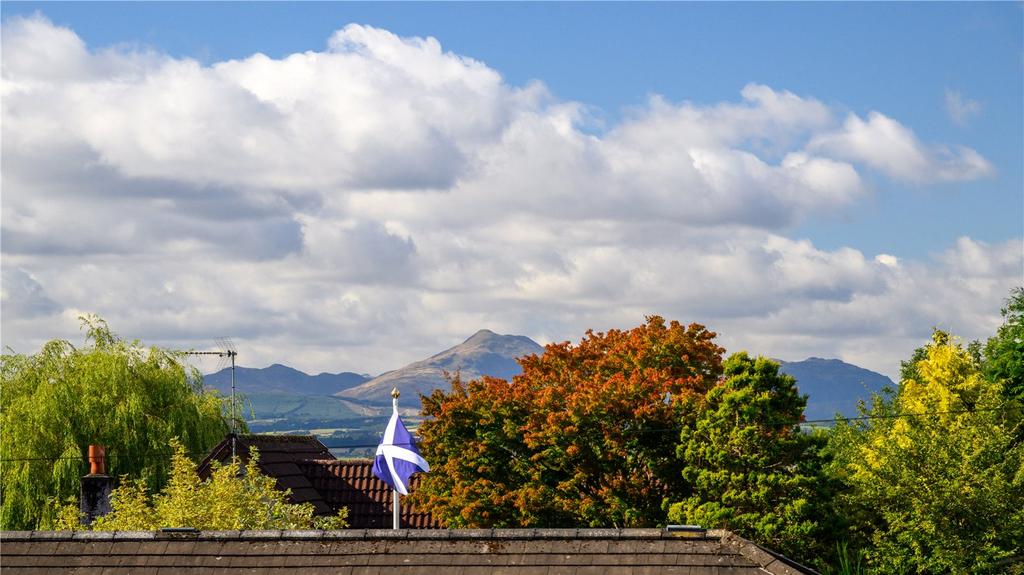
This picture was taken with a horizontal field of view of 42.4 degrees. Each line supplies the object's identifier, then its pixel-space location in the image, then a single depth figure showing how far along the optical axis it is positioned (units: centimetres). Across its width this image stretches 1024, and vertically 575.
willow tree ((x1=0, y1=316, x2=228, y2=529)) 5034
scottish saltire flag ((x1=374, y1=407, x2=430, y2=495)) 3584
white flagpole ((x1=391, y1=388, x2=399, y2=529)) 3425
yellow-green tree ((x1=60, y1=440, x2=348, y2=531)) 3225
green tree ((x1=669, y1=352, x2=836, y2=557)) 3906
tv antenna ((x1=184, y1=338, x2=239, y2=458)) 5028
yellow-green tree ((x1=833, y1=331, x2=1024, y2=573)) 3862
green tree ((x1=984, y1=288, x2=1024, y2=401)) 5922
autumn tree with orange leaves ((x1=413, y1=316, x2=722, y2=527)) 4334
